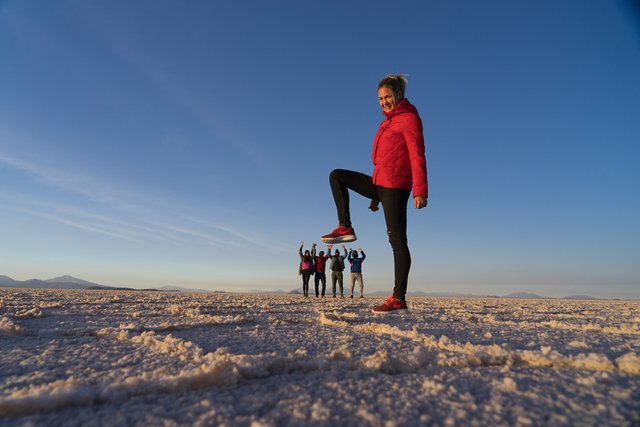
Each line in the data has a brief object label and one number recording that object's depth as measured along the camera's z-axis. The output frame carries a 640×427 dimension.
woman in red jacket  3.35
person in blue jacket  13.22
